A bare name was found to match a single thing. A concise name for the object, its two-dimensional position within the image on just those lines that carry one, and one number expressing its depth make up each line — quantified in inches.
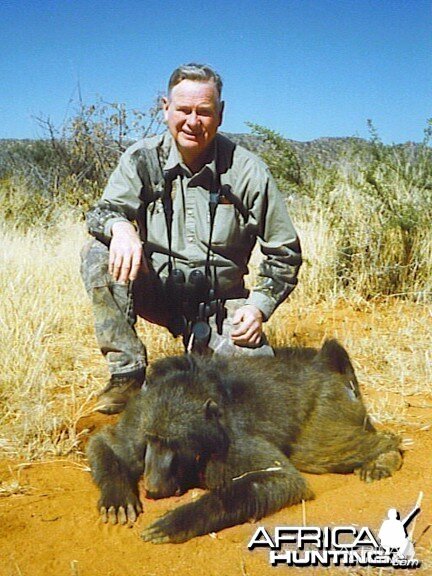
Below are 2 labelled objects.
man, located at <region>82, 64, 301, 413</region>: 156.7
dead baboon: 115.3
